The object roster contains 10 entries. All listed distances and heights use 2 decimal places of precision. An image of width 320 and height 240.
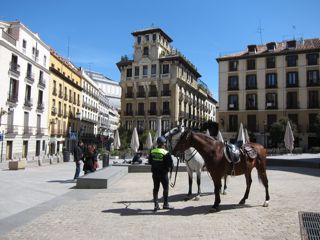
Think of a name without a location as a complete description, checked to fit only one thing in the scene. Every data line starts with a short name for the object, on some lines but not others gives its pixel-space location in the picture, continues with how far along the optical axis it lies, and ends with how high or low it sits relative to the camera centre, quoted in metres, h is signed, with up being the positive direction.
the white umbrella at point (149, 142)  28.70 +0.32
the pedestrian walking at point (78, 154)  14.98 -0.42
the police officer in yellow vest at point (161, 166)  8.55 -0.50
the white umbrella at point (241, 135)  28.92 +1.05
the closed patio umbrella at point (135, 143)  25.67 +0.19
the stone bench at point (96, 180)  12.20 -1.28
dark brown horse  8.59 -0.31
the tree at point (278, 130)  46.12 +2.44
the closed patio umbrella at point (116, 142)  30.55 +0.29
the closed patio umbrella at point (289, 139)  26.88 +0.71
